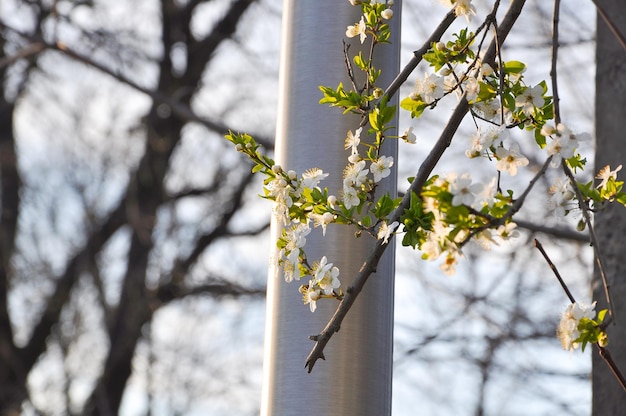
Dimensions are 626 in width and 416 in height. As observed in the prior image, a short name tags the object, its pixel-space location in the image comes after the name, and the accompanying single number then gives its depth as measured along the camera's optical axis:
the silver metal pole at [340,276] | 2.07
